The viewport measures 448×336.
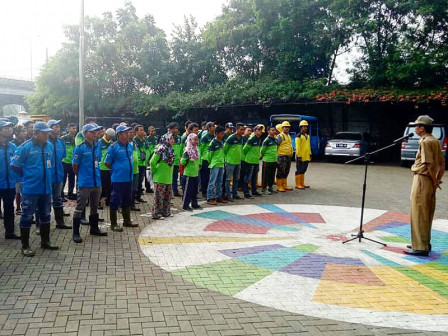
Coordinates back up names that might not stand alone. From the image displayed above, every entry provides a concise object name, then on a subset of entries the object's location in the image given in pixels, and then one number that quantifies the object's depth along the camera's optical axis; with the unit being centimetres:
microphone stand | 678
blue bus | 2323
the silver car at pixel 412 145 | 1842
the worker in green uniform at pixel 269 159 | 1188
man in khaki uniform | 646
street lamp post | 1772
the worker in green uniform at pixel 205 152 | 1081
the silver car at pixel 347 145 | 2103
